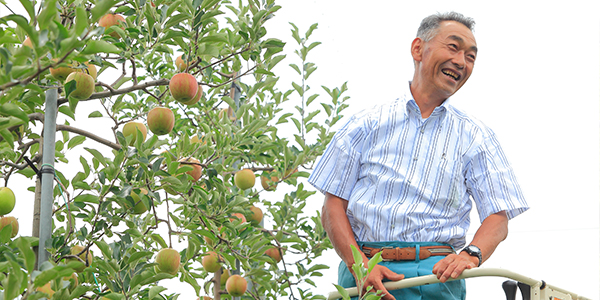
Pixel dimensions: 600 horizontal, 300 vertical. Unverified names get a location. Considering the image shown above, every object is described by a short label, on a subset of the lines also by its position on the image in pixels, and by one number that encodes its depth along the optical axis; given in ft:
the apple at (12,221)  10.98
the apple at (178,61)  13.21
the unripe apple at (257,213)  13.72
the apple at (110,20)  11.27
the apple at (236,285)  13.14
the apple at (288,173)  13.76
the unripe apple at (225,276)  14.16
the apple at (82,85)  10.45
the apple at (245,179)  13.41
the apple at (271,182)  13.80
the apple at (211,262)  13.19
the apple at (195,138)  14.09
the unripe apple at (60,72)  10.58
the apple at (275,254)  14.32
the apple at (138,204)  11.07
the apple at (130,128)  11.63
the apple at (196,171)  11.81
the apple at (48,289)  10.36
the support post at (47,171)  10.38
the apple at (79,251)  10.97
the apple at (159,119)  11.32
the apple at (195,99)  11.30
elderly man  10.64
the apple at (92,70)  11.19
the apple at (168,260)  11.27
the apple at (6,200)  10.59
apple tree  8.98
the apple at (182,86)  11.08
